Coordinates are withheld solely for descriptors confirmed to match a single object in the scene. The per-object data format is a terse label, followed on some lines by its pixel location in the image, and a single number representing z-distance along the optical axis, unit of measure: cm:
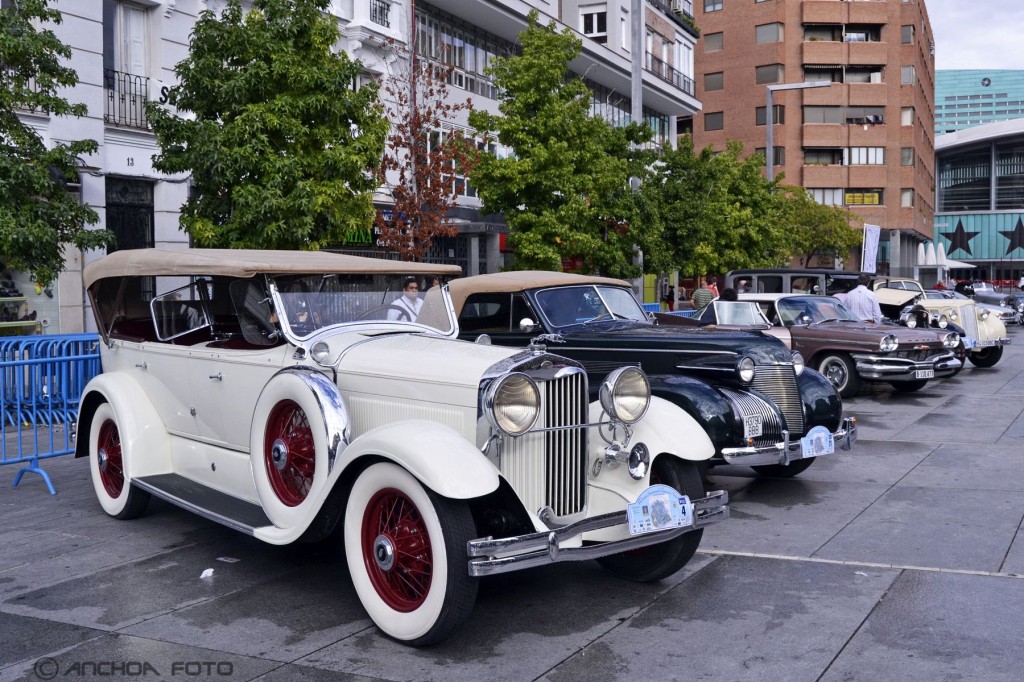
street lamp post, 2957
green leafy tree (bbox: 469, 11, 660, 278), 1945
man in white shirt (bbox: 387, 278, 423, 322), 643
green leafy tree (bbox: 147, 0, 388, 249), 1343
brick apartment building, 6125
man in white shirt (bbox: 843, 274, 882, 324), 1688
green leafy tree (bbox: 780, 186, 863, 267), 4688
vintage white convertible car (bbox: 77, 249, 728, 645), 466
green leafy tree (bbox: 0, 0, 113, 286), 1105
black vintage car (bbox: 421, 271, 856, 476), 739
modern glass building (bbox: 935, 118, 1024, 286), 9412
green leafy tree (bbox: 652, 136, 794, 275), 2589
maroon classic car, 1394
